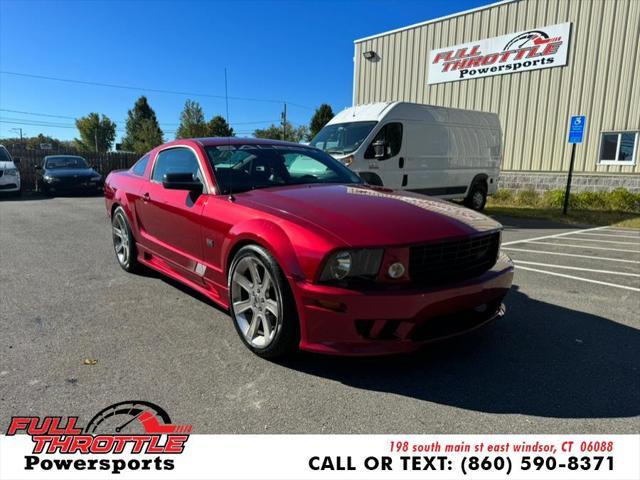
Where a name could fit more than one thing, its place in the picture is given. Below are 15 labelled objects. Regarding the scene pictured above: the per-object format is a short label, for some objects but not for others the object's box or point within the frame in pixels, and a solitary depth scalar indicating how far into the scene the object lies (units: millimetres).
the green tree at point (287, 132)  55434
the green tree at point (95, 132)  68000
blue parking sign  11016
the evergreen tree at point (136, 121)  53681
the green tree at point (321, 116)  44438
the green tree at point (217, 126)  44781
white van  9227
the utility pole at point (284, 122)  51438
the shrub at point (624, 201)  12516
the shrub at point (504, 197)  15222
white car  13750
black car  14664
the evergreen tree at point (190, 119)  41688
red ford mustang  2531
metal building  13125
